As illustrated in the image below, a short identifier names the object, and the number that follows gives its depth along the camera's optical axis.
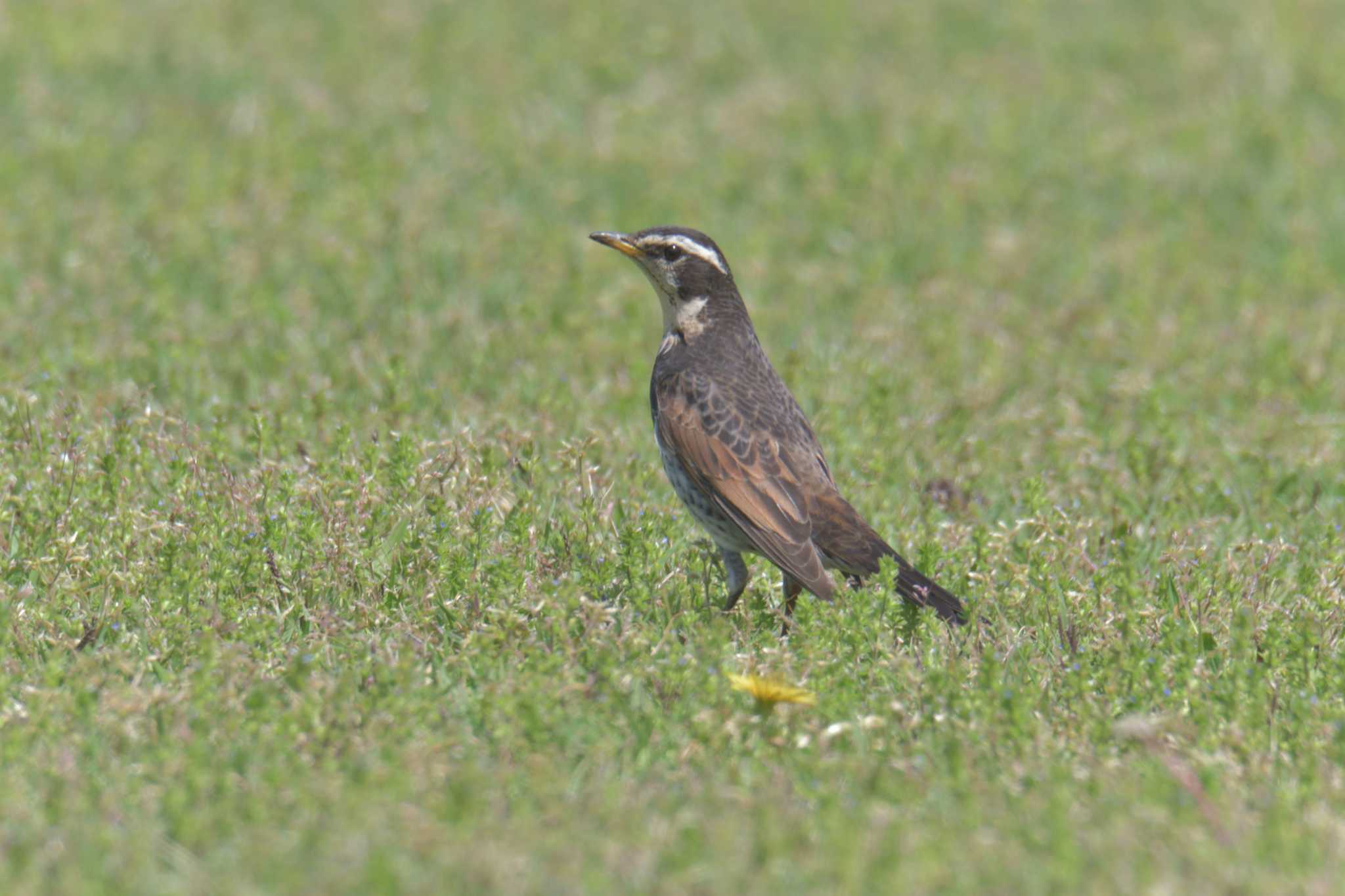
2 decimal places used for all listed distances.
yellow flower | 12.05
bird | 14.57
